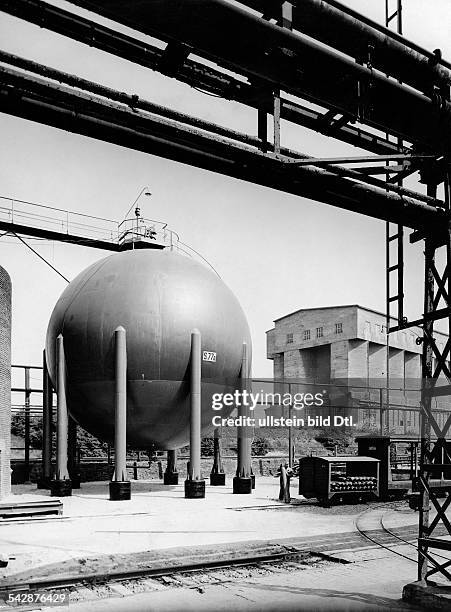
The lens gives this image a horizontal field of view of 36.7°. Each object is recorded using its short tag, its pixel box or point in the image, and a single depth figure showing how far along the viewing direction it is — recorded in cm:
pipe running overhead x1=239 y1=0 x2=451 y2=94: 669
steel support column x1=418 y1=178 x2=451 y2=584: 874
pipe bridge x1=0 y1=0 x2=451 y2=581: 635
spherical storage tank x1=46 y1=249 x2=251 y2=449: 2083
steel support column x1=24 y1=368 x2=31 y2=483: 2817
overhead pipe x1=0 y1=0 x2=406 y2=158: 625
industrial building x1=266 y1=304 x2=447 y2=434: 5162
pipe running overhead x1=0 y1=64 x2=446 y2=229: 636
